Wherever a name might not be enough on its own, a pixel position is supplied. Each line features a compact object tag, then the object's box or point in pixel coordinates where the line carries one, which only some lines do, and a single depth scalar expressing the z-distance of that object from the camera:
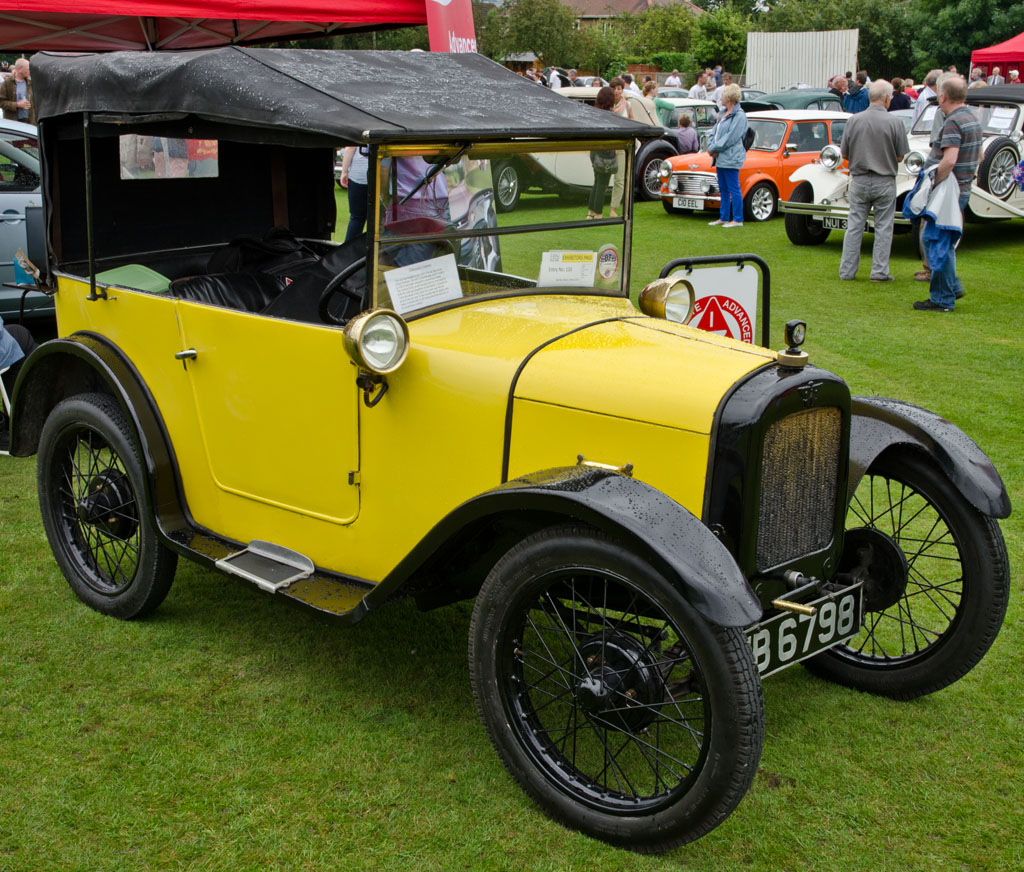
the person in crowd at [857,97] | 18.33
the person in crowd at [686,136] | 16.36
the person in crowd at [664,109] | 17.75
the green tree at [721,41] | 40.34
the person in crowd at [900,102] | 17.98
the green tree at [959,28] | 33.09
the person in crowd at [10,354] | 5.22
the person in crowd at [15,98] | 11.51
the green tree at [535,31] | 41.09
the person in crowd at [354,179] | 6.35
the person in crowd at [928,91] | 15.53
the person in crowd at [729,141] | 12.28
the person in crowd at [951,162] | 8.32
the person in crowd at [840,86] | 19.45
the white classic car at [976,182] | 11.09
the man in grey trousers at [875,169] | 9.24
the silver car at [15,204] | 6.85
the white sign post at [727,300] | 3.77
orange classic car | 13.38
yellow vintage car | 2.48
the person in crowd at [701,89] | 22.70
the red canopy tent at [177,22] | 6.48
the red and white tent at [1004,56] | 23.30
